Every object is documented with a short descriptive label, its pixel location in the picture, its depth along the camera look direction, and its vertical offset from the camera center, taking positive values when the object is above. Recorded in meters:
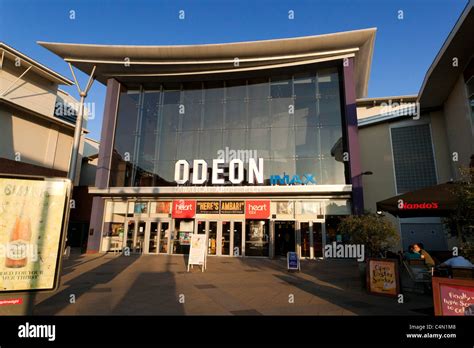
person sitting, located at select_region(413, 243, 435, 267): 9.50 -0.63
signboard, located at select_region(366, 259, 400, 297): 8.28 -1.16
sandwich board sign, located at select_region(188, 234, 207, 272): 12.89 -0.77
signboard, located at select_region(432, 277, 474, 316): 4.78 -0.97
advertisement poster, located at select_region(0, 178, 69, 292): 4.48 -0.03
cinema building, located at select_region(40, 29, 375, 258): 18.59 +5.85
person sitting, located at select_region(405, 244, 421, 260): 9.76 -0.63
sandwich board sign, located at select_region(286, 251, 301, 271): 12.99 -1.24
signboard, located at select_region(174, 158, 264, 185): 19.14 +3.99
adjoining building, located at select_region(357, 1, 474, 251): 15.05 +6.44
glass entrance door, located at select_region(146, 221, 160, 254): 20.05 -0.41
